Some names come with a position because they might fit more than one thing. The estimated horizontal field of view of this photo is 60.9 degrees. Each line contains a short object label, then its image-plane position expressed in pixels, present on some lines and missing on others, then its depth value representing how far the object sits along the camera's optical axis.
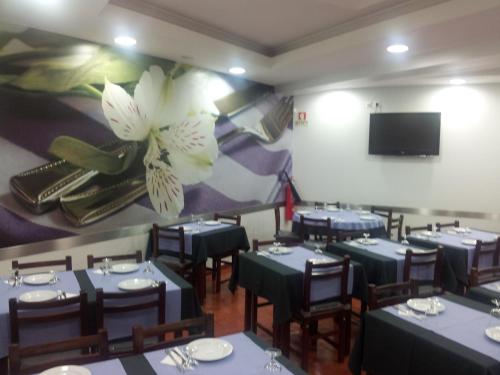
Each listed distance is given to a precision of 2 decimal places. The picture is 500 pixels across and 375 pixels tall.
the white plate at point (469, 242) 4.26
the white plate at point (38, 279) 2.84
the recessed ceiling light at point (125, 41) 4.14
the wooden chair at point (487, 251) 3.93
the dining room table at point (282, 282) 3.16
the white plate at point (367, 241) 4.12
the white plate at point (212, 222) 5.18
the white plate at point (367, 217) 5.54
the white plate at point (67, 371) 1.71
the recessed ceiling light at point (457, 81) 5.94
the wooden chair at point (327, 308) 3.17
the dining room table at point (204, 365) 1.79
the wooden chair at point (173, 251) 4.35
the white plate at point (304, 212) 5.94
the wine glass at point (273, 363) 1.80
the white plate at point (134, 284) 2.79
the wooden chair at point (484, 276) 3.06
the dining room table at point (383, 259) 3.59
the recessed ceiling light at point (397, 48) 4.11
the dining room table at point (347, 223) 5.31
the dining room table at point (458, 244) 4.08
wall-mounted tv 6.39
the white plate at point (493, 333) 2.14
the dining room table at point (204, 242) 4.56
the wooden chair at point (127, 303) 2.44
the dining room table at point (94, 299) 2.38
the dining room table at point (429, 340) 2.01
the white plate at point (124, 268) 3.12
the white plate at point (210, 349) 1.89
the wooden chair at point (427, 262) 3.49
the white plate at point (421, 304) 2.48
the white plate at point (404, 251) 3.52
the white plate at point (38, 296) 2.54
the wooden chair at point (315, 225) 5.06
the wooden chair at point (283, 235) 5.16
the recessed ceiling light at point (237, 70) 5.52
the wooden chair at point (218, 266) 4.99
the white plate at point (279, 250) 3.73
